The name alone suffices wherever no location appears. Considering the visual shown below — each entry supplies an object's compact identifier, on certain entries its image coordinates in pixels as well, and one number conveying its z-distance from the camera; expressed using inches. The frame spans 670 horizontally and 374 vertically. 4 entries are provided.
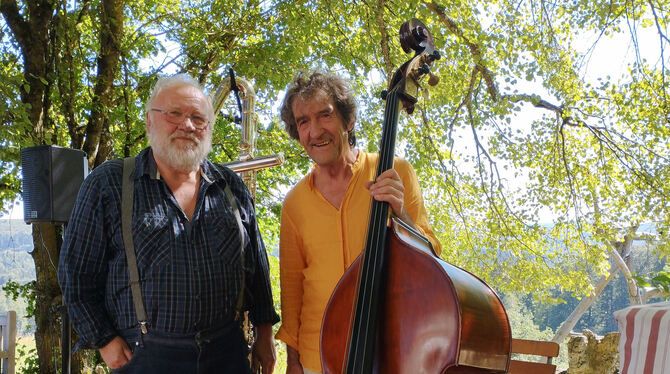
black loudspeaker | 137.6
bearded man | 65.4
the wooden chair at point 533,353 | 109.5
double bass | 49.1
